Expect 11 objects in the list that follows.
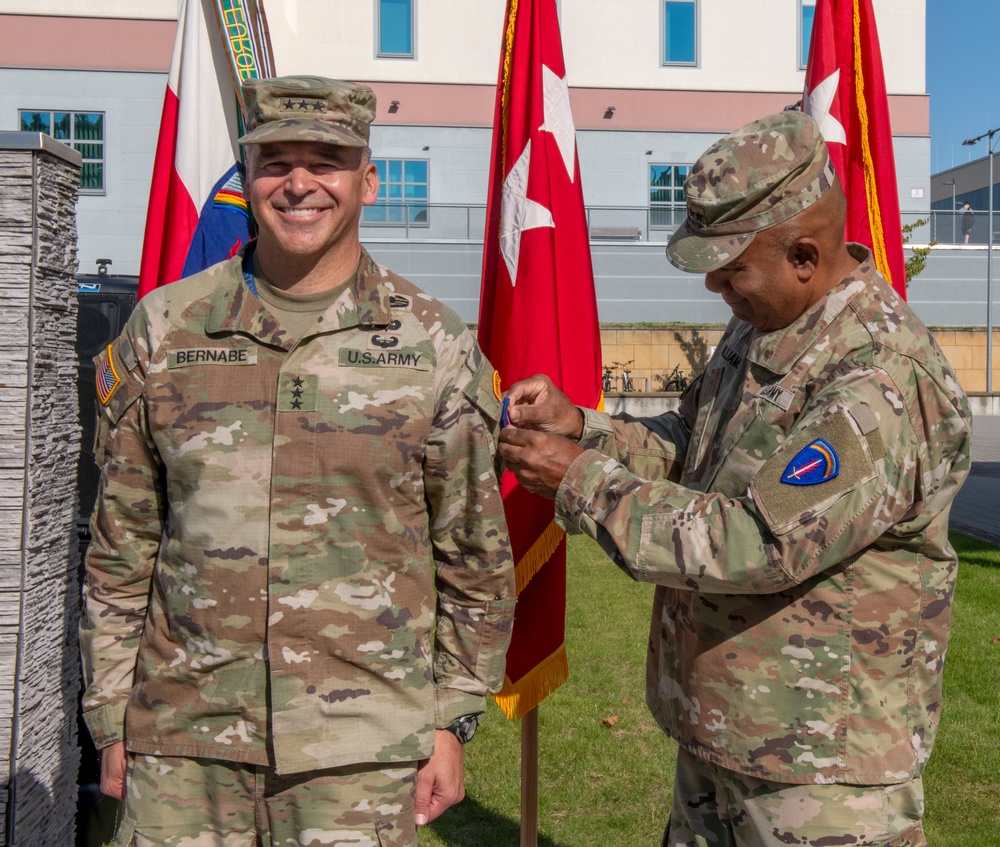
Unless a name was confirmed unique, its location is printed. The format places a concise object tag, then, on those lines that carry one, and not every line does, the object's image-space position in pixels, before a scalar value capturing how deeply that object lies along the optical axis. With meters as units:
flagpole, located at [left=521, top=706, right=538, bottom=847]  3.38
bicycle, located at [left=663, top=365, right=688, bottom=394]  21.31
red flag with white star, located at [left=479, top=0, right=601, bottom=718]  3.46
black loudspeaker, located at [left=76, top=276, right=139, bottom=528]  4.42
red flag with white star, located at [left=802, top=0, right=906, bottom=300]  4.16
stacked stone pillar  2.74
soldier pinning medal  2.04
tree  20.23
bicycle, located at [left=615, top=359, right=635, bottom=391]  21.11
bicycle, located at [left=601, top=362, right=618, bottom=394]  20.86
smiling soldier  2.04
